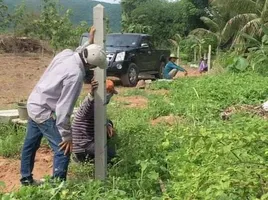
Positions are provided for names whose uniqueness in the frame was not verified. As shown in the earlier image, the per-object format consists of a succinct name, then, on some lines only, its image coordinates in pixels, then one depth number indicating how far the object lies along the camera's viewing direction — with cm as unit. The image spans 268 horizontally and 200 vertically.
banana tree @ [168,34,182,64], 3794
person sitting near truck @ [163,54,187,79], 1610
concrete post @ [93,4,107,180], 520
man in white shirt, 474
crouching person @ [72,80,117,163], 548
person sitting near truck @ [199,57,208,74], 2239
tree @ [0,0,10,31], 3071
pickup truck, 1630
